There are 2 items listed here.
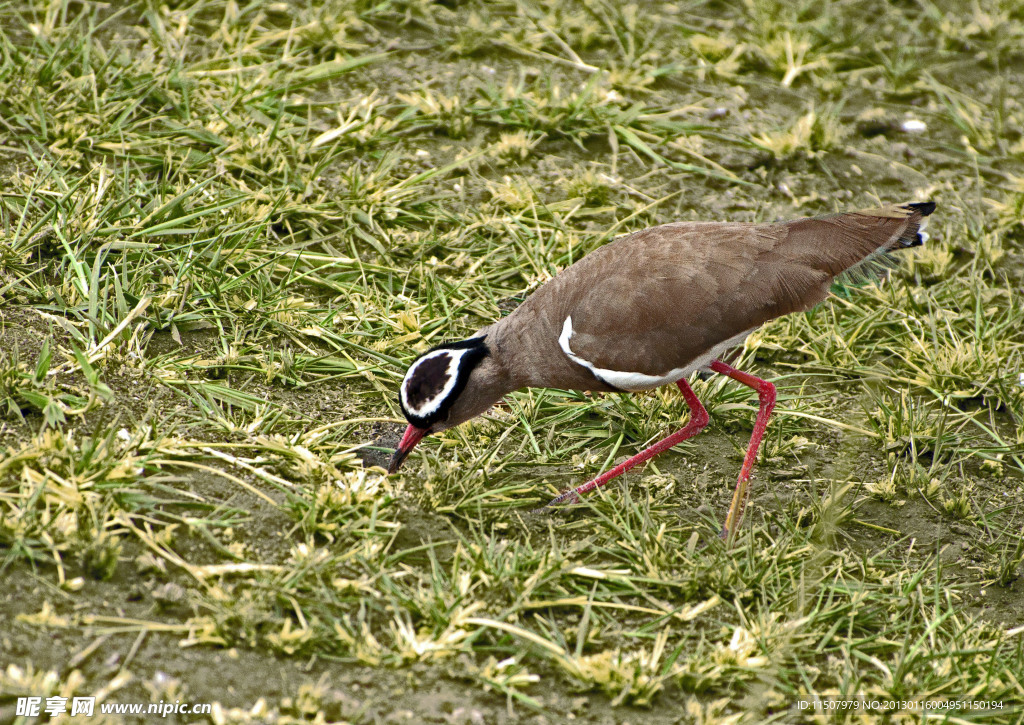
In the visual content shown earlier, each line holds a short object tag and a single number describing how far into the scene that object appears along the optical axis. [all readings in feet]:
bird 30.25
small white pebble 47.70
